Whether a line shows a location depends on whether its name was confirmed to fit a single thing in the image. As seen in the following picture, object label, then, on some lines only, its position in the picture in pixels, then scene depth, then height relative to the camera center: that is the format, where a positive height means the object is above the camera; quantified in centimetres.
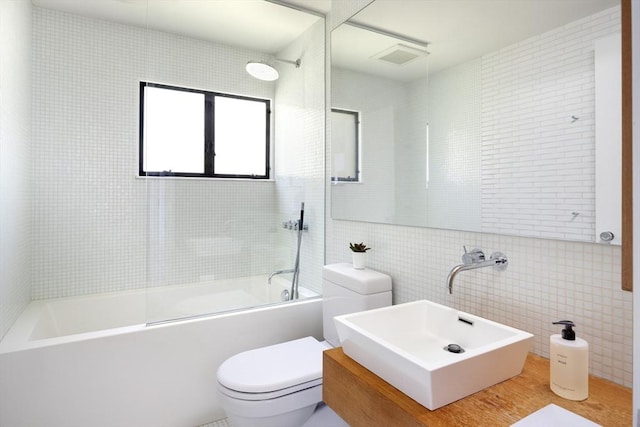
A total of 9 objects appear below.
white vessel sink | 83 -40
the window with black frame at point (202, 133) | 222 +58
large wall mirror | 101 +38
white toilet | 143 -72
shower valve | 261 -9
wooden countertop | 80 -48
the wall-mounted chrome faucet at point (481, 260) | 124 -17
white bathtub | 155 -76
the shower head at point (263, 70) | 252 +108
